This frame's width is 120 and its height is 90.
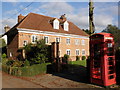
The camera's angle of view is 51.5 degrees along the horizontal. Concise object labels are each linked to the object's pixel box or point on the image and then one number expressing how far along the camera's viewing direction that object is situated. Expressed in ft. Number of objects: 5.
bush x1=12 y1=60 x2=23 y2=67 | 48.62
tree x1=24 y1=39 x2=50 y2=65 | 49.45
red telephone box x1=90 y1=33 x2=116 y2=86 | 24.80
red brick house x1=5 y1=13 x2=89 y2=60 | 74.90
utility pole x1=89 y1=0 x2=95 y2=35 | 27.45
